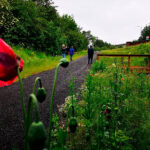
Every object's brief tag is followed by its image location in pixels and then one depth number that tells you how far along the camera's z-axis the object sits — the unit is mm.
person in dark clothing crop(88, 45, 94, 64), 8902
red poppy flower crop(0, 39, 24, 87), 194
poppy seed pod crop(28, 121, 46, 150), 135
